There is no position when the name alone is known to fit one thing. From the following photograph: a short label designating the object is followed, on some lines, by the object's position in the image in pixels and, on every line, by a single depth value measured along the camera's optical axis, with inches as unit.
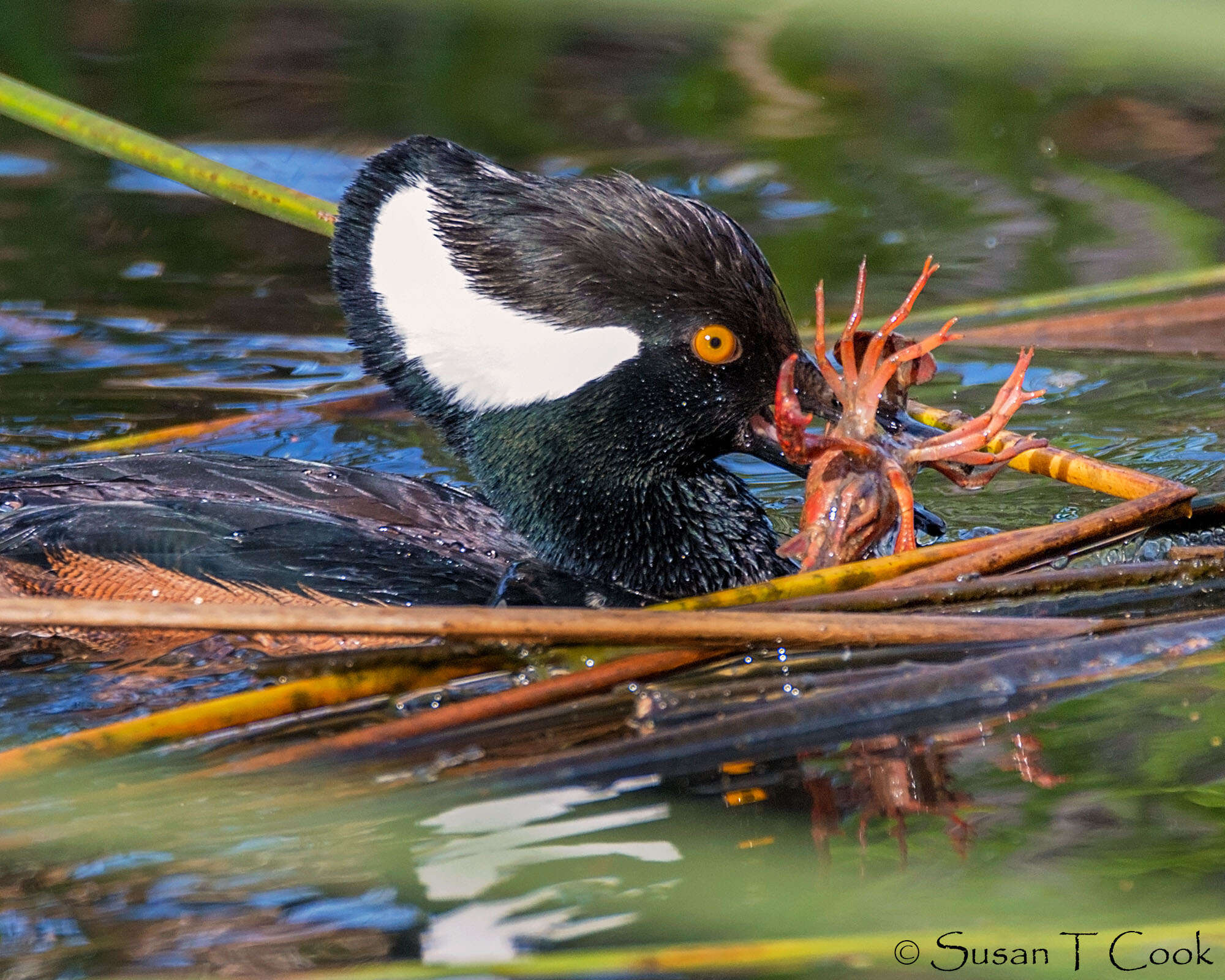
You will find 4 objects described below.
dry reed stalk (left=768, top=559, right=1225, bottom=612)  275.4
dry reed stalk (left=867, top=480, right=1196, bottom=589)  288.0
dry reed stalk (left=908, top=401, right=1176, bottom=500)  331.3
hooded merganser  320.2
